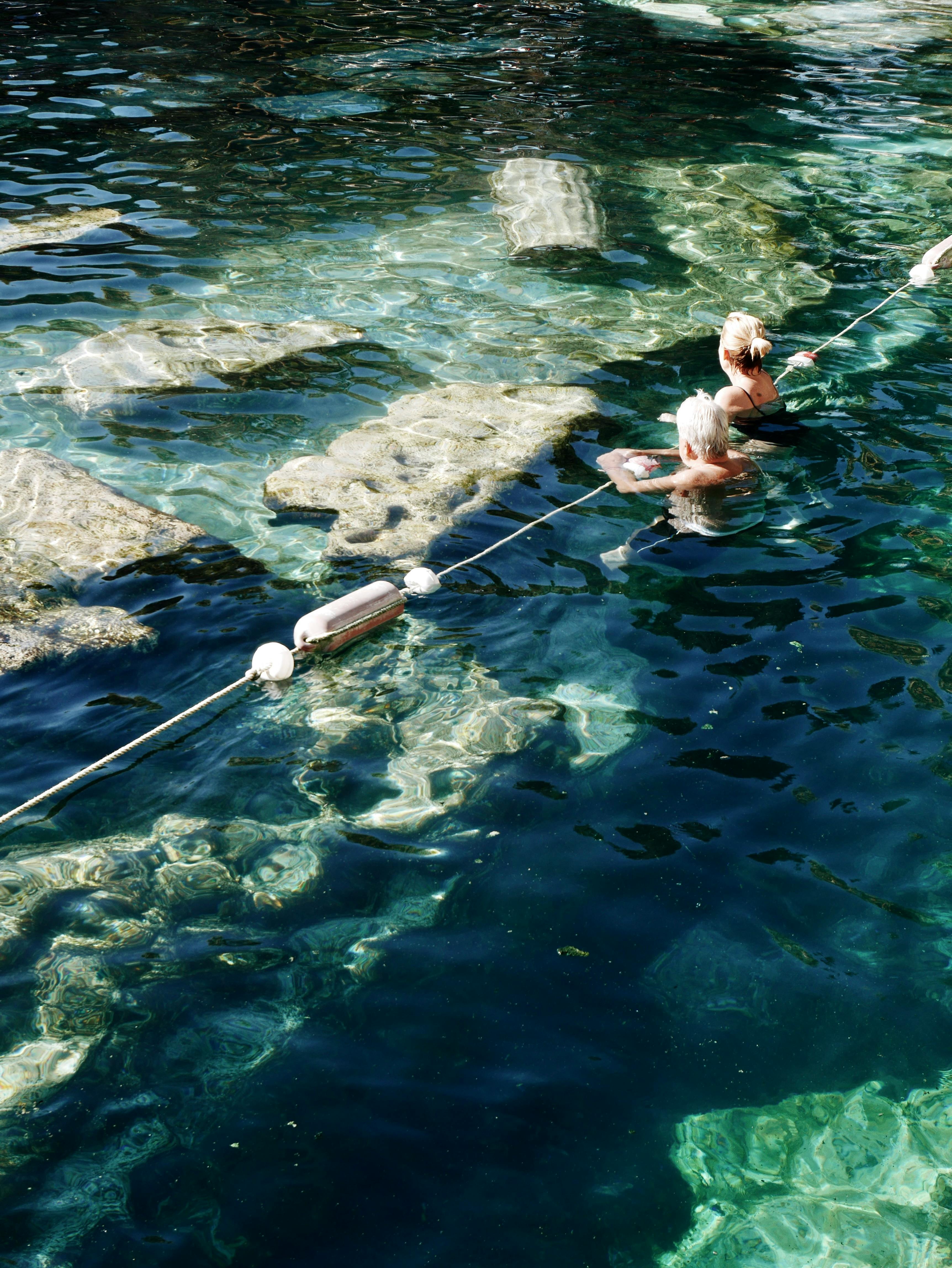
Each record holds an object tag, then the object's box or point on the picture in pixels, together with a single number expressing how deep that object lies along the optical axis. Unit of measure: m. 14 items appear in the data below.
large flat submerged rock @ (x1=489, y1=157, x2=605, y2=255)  10.59
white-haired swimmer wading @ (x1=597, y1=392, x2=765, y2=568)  6.29
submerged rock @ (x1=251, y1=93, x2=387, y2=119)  14.20
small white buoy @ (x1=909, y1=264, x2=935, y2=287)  9.67
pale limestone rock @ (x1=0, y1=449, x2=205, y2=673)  5.20
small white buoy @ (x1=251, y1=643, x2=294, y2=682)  4.80
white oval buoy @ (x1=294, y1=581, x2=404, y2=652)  4.97
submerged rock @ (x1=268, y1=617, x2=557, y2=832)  4.48
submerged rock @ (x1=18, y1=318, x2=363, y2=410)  7.66
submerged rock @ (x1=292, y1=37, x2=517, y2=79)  16.22
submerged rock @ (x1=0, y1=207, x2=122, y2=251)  10.20
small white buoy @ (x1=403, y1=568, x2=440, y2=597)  5.53
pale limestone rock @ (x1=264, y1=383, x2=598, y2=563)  6.27
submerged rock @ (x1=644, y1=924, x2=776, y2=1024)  3.63
